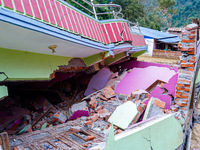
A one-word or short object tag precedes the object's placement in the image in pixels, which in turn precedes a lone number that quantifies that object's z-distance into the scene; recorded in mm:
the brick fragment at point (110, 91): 5916
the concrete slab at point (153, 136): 2537
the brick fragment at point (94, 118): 4536
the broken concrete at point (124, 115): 4032
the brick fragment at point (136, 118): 4110
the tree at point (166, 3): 27812
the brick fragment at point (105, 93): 5789
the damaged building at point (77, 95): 3070
